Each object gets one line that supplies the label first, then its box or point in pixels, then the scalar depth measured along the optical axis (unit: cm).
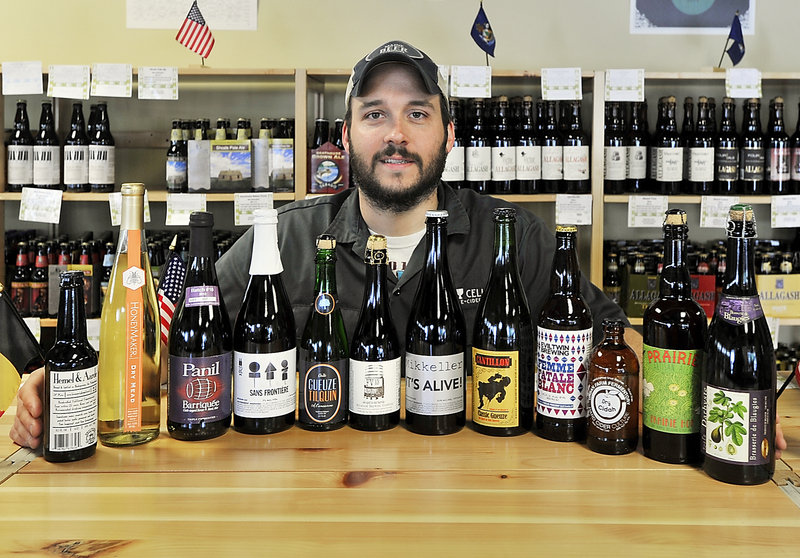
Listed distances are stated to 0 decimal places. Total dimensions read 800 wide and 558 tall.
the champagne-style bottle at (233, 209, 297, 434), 104
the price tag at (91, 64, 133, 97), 277
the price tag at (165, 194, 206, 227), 279
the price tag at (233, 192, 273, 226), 277
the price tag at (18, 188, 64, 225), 280
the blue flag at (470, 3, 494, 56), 288
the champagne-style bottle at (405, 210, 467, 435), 104
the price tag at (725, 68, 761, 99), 277
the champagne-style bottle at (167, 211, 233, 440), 103
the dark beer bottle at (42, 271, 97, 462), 93
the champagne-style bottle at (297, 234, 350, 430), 106
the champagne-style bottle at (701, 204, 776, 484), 88
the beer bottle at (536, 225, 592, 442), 101
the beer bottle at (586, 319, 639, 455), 97
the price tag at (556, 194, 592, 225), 280
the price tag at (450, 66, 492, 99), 274
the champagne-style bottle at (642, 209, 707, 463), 94
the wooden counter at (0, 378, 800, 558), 76
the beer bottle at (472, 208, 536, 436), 104
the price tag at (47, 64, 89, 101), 276
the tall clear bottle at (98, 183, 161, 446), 103
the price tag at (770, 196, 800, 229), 282
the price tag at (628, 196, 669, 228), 280
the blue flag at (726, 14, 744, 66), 291
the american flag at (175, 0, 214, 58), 284
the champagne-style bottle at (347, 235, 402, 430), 105
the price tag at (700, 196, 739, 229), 279
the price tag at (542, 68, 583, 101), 276
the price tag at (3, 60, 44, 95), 279
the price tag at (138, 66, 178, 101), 275
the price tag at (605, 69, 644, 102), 277
